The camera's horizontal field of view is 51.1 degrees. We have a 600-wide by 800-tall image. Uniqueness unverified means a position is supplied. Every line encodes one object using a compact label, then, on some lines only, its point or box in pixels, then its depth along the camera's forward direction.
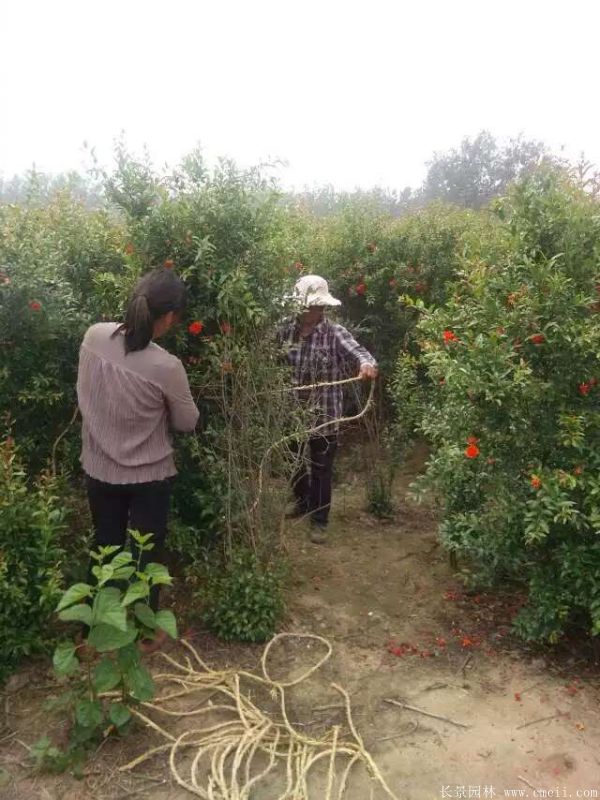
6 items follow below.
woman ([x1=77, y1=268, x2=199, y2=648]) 2.76
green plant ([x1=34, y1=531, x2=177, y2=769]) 2.24
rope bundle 2.40
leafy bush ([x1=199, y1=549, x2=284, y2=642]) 3.28
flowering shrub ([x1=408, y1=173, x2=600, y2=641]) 2.92
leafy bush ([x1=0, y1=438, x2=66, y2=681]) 2.75
